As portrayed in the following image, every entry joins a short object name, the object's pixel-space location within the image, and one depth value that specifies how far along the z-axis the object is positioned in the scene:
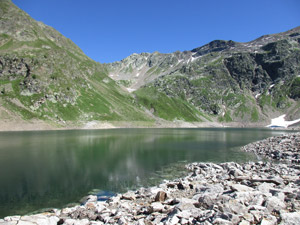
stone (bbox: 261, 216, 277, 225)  11.73
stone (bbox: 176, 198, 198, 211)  14.95
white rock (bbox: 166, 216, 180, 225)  12.70
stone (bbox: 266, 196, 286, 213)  13.90
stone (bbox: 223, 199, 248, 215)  13.56
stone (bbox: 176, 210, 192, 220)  13.34
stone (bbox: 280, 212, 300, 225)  11.66
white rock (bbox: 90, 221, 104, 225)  14.19
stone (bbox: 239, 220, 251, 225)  11.72
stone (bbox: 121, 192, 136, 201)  20.44
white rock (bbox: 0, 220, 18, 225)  14.47
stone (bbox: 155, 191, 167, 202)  18.94
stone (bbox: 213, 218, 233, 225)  11.83
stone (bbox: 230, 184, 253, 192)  18.61
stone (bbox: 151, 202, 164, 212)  15.76
